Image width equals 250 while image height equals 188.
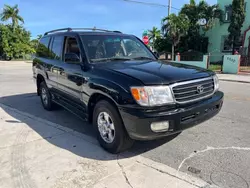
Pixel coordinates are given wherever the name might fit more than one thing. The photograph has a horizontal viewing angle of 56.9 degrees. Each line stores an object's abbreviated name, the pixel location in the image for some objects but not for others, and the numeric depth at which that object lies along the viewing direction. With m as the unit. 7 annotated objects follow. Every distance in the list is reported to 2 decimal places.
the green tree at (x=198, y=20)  23.09
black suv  3.07
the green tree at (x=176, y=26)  23.39
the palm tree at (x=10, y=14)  45.16
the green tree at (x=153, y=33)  35.73
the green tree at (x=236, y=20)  20.62
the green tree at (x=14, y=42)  41.28
